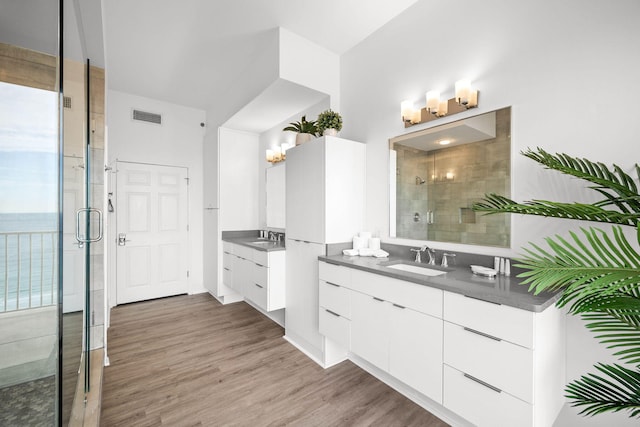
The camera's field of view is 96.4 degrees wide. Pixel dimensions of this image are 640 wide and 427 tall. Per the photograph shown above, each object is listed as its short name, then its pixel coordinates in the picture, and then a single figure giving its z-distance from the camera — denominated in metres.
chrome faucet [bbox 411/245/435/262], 2.27
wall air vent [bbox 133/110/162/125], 4.31
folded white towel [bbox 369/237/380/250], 2.62
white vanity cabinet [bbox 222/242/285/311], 3.06
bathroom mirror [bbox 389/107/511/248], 1.87
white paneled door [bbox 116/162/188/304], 4.20
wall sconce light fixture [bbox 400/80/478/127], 1.96
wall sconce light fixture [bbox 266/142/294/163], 3.81
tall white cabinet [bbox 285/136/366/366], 2.55
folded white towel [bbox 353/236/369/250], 2.66
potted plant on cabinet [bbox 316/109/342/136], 2.70
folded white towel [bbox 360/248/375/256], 2.53
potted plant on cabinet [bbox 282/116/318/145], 2.94
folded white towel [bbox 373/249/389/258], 2.49
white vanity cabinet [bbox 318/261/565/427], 1.29
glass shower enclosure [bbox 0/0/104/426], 0.60
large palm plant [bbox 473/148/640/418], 0.82
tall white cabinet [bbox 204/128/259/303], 4.22
